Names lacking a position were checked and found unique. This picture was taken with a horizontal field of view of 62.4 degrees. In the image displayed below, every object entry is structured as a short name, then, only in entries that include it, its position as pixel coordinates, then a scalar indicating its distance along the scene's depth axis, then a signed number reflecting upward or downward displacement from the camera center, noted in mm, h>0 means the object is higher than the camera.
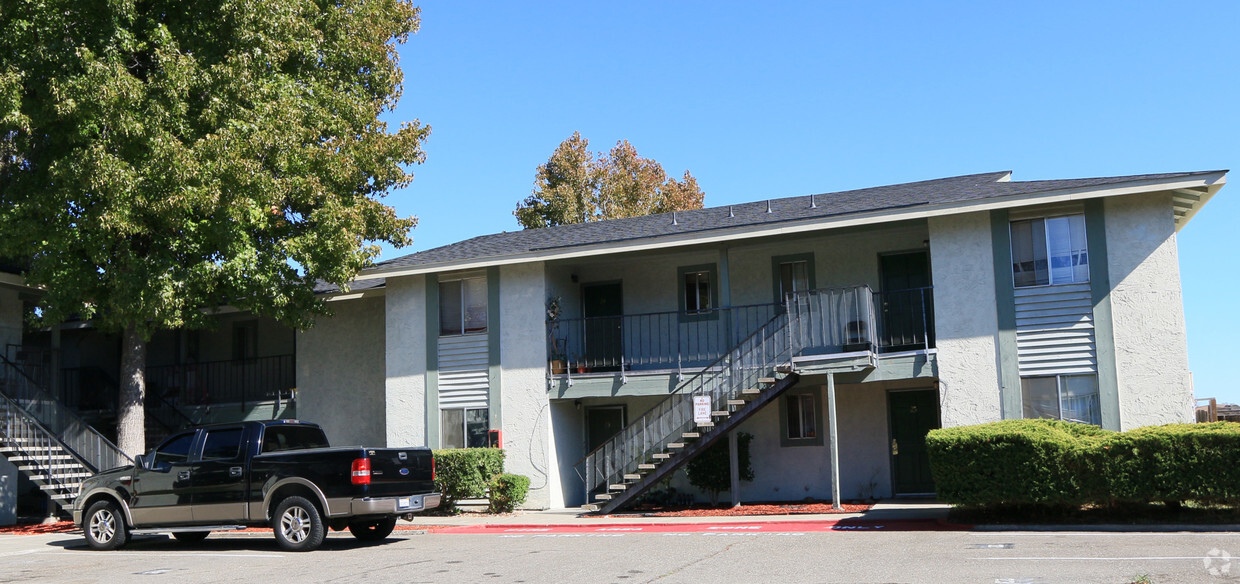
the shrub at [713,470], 20453 -1272
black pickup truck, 13383 -895
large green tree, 17484 +4683
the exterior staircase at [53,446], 18859 -319
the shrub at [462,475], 20000 -1164
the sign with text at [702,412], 17547 -93
